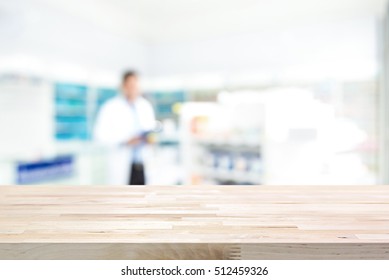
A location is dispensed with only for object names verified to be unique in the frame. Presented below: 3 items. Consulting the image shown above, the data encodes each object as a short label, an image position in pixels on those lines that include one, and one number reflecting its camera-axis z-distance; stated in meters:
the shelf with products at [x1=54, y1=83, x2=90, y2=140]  4.18
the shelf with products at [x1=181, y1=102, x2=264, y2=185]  3.16
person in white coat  3.10
